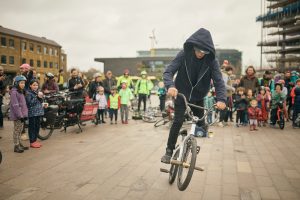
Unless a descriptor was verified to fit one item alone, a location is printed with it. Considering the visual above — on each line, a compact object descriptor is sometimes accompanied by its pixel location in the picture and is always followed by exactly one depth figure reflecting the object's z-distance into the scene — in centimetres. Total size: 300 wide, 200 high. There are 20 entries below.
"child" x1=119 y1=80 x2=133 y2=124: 1162
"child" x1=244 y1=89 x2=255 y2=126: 1078
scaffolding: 6450
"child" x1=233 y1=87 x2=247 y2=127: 1091
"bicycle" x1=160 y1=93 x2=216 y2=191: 370
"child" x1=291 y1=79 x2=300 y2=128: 1081
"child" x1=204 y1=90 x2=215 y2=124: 1130
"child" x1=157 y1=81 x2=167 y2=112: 1509
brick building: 5697
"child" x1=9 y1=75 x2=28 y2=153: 641
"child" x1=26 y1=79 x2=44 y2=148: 696
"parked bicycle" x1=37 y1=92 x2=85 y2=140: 807
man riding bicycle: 414
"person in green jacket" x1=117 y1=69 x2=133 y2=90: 1342
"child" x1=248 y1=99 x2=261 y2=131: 1016
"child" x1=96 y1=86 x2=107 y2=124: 1143
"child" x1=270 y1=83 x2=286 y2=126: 1076
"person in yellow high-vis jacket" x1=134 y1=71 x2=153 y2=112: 1427
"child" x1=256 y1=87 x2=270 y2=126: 1102
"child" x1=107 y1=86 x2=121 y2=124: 1152
